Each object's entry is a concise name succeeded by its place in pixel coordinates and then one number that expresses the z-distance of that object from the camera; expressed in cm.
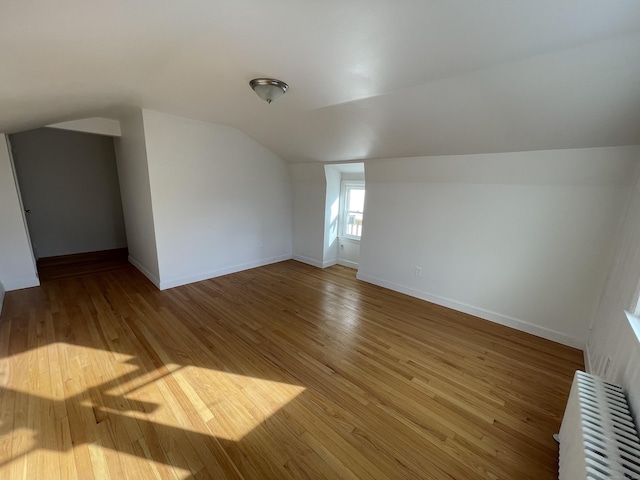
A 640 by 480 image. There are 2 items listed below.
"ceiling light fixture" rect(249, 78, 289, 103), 205
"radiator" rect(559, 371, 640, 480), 94
